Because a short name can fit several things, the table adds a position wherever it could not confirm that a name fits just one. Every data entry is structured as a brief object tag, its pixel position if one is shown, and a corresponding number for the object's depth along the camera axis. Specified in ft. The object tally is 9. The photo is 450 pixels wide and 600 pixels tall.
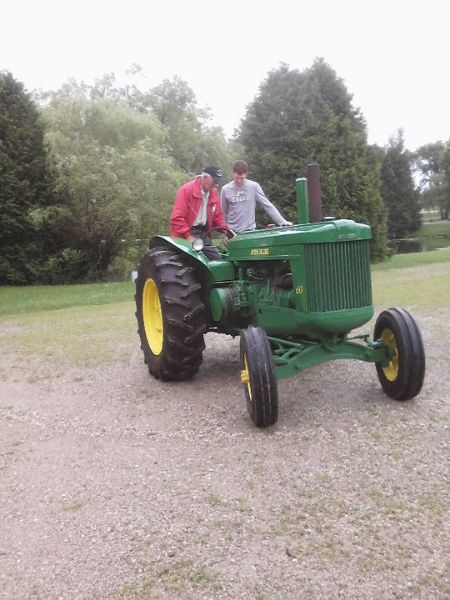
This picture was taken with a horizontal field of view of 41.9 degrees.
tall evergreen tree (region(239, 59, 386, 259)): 54.54
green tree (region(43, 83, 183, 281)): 59.98
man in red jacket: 18.67
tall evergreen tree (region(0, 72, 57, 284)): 58.13
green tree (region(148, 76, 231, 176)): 102.94
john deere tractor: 13.78
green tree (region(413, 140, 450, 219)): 208.61
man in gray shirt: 20.07
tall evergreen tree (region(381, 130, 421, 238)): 142.41
